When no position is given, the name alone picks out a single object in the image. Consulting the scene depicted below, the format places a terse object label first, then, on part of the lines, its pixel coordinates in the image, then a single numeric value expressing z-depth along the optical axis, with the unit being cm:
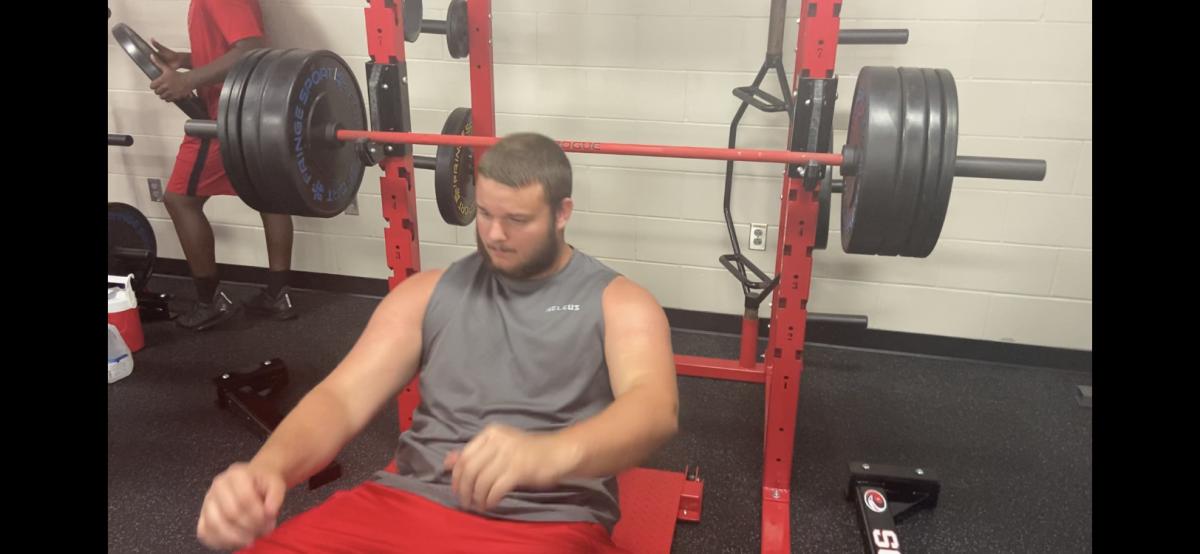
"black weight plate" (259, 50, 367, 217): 167
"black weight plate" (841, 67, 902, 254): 146
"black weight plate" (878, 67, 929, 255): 146
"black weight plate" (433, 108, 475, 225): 210
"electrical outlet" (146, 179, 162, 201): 351
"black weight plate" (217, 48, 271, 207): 166
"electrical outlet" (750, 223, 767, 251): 290
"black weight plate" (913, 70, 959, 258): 145
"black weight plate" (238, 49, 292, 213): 165
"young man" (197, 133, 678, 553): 123
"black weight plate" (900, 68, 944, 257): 145
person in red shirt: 280
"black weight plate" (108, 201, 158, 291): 319
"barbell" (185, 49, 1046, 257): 146
